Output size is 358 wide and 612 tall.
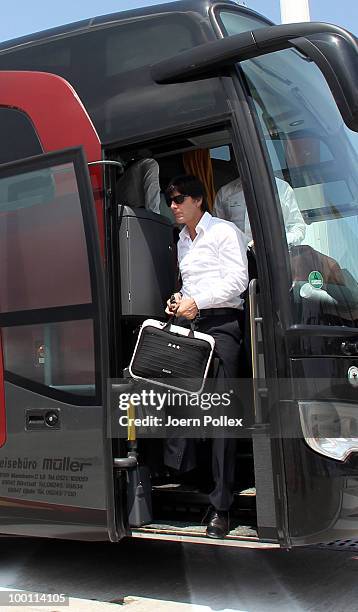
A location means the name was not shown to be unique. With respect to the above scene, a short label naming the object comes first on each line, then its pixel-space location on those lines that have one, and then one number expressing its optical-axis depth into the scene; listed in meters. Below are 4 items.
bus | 3.85
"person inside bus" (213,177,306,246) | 4.04
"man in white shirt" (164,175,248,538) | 4.28
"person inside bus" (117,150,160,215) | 4.61
